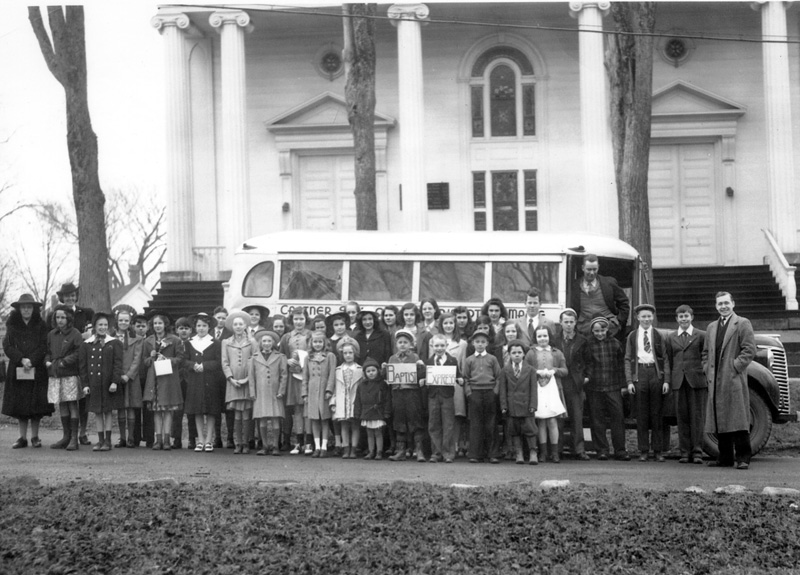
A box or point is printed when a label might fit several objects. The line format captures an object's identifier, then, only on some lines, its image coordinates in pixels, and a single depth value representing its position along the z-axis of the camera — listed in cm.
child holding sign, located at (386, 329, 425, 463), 1452
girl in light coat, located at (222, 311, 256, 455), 1518
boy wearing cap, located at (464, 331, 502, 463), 1434
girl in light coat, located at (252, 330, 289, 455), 1510
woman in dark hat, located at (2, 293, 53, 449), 1543
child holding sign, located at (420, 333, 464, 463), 1447
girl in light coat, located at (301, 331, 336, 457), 1488
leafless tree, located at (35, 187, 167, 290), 6162
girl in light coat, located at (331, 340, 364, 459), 1477
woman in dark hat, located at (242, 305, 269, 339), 1630
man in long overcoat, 1341
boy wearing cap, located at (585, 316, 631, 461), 1480
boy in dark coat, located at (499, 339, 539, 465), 1420
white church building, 3033
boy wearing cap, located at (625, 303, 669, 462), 1460
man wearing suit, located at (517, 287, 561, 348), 1562
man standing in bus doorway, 1636
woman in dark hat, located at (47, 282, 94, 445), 1580
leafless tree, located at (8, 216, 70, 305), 5107
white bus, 1895
